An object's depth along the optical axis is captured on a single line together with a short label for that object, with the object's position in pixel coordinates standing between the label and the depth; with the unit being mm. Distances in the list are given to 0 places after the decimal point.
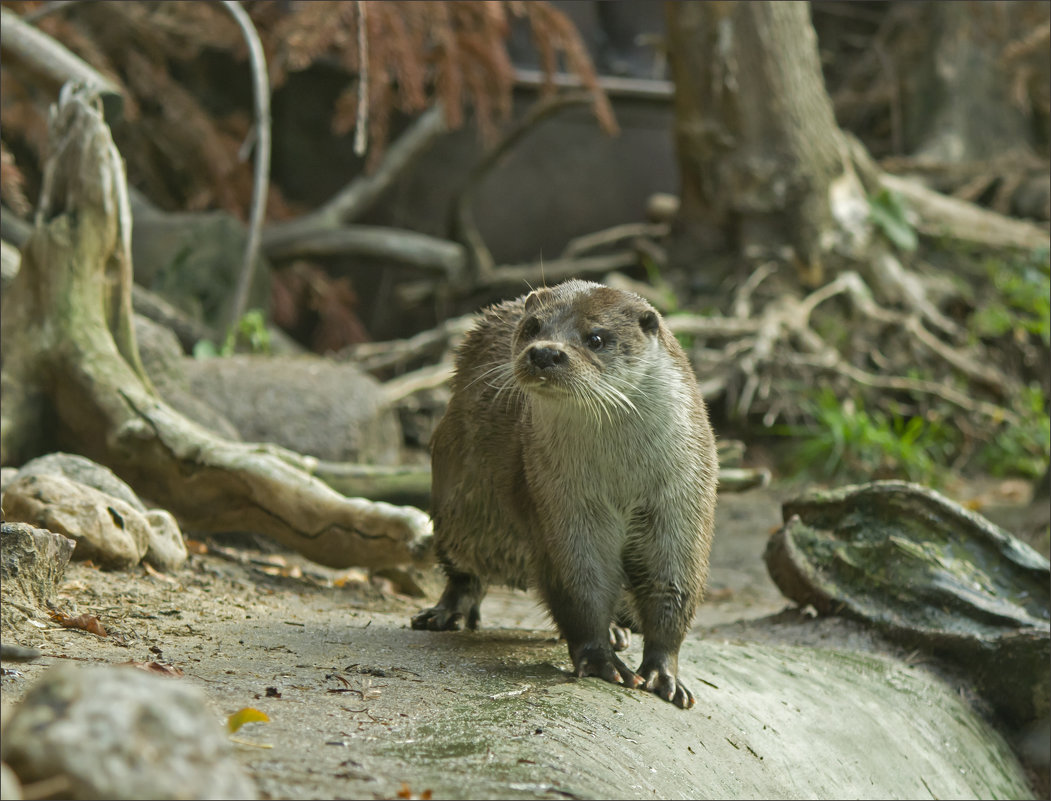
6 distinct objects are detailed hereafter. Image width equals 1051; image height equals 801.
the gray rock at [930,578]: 7391
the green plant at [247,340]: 11617
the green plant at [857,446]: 13094
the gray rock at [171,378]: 9469
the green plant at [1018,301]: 14773
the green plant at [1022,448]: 13656
